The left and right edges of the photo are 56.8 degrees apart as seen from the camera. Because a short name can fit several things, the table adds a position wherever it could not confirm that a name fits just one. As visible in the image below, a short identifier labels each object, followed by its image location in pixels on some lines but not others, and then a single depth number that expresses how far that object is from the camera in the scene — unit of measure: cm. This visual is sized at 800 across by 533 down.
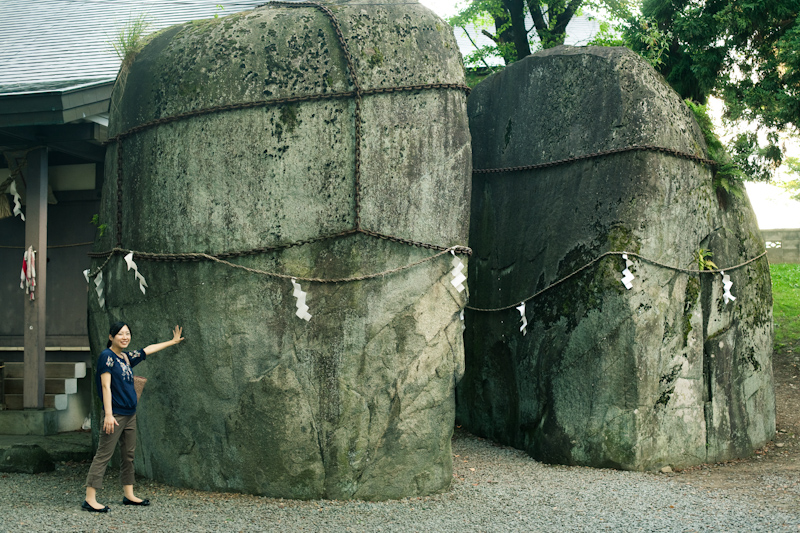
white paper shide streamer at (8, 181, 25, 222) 860
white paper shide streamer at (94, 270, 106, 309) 593
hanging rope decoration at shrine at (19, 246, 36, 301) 779
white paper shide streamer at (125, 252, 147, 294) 547
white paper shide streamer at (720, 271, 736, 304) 670
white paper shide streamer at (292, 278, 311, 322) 507
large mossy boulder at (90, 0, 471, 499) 510
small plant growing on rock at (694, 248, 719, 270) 658
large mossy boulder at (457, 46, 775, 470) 621
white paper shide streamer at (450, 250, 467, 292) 546
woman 484
